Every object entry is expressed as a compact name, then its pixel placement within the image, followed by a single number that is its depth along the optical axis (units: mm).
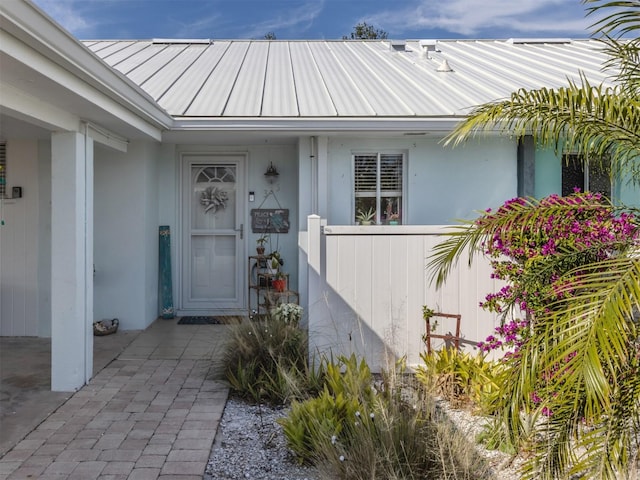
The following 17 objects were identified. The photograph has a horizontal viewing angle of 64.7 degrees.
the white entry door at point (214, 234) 7867
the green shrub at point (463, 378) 4051
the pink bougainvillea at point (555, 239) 2895
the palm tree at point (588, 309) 2107
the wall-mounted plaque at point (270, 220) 7816
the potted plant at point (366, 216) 7340
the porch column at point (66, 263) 4699
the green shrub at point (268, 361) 4445
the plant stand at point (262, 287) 6746
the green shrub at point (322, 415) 3344
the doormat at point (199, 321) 7367
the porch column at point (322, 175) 7082
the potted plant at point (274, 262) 7383
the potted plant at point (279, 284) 7112
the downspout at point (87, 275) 4918
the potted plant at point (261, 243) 7539
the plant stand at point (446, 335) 4945
